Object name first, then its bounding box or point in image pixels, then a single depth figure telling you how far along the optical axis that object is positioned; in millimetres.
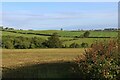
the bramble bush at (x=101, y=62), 8858
